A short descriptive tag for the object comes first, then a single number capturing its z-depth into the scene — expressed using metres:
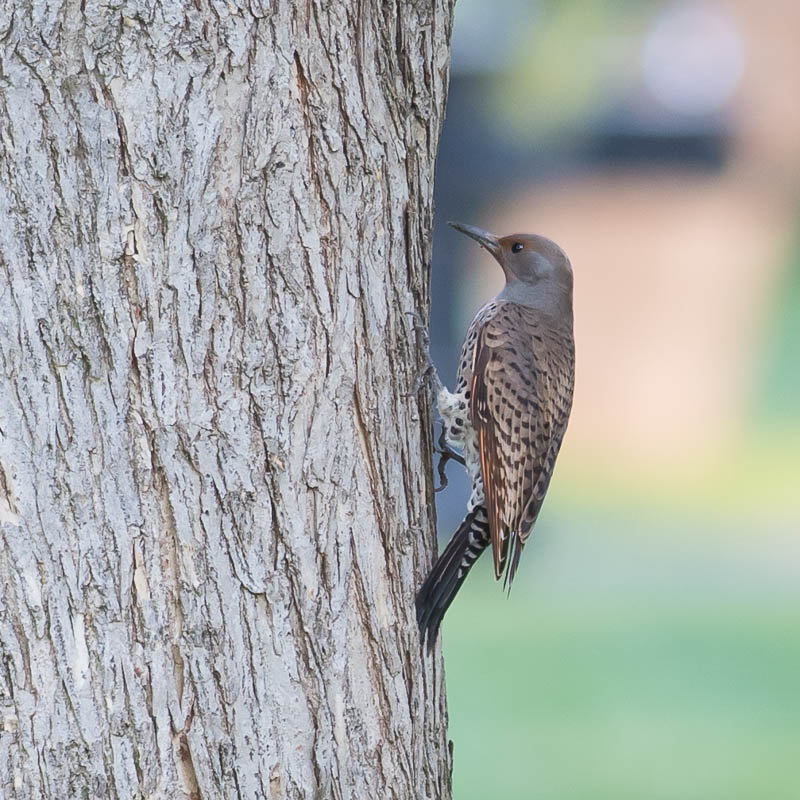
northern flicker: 6.77
